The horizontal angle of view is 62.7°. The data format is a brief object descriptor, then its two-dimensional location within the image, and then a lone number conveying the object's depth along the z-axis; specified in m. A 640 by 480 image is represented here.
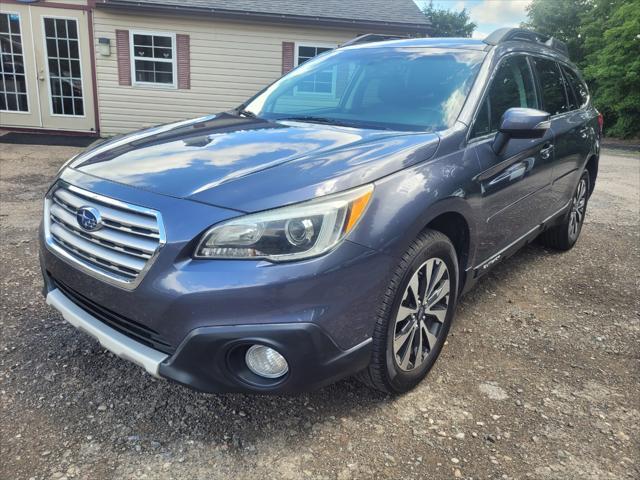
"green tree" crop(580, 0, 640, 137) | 21.52
